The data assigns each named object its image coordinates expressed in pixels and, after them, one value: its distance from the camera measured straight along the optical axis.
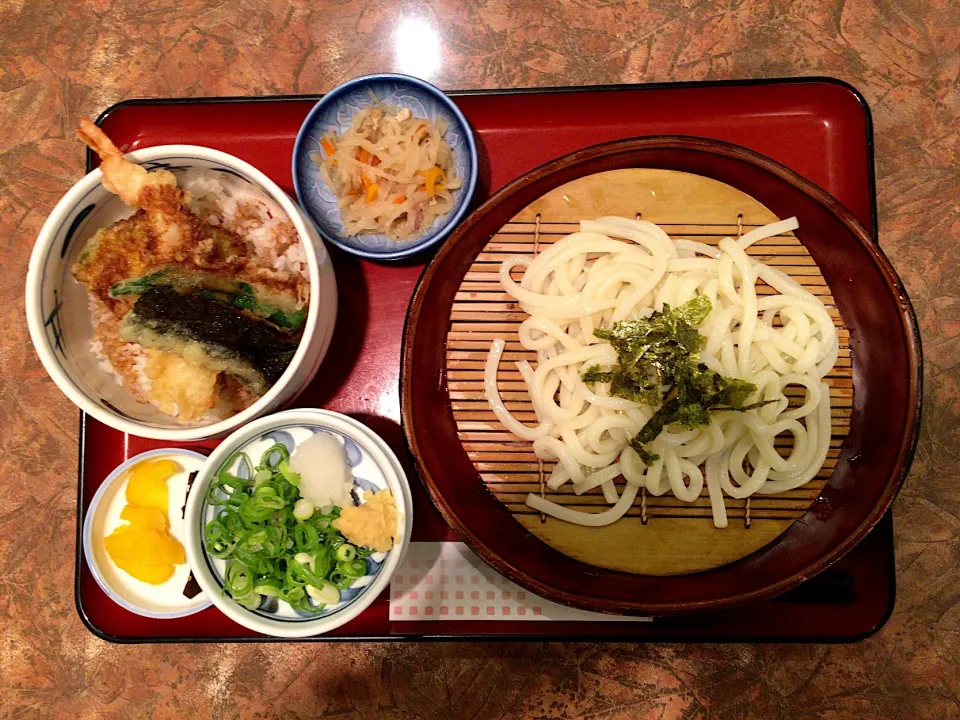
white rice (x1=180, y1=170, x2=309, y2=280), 0.37
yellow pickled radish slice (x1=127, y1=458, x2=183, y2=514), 0.40
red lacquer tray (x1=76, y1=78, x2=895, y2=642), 0.41
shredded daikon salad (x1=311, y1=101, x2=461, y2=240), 0.40
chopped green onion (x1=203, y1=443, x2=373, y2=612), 0.36
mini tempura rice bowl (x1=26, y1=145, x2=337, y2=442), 0.34
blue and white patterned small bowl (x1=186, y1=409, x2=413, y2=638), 0.35
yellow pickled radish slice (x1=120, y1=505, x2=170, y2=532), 0.40
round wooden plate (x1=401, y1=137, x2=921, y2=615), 0.36
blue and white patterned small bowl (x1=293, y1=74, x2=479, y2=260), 0.40
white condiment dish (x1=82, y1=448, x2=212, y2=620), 0.40
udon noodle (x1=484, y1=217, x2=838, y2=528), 0.38
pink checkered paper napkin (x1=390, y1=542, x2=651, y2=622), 0.41
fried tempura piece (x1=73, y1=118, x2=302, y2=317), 0.34
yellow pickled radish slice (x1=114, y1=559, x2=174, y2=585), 0.40
